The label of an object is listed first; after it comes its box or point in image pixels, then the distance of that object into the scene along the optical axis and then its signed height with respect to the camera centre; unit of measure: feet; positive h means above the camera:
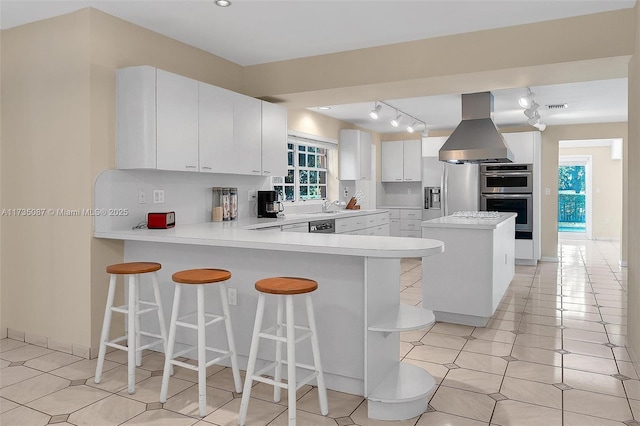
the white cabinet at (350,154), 24.43 +2.48
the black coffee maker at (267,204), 16.08 -0.09
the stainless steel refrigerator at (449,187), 25.81 +0.78
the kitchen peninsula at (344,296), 8.13 -1.85
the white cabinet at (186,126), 11.13 +2.04
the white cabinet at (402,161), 28.60 +2.50
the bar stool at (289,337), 7.49 -2.27
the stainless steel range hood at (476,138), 17.06 +2.36
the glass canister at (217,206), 14.43 -0.14
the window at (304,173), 21.02 +1.36
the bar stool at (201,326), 8.22 -2.26
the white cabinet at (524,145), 24.81 +2.98
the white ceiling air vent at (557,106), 20.77 +4.26
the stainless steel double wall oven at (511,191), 24.99 +0.52
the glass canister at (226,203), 14.69 -0.06
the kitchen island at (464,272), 13.56 -2.13
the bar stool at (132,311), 9.11 -2.21
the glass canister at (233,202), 14.99 -0.01
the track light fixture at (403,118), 18.20 +4.19
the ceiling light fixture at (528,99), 16.70 +3.92
